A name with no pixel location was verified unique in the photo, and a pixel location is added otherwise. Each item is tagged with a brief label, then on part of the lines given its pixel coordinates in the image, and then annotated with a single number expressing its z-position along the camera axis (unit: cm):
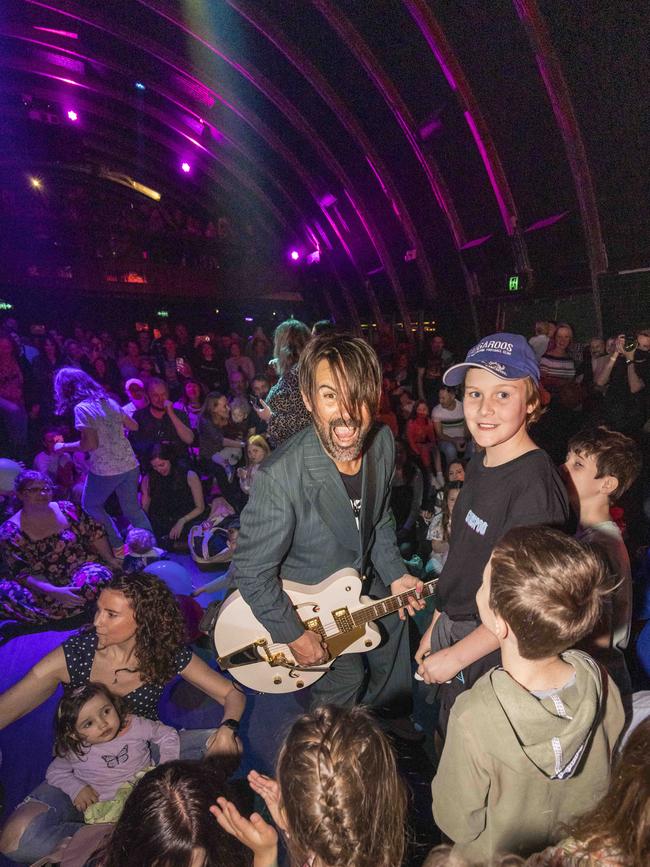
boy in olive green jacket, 121
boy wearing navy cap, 168
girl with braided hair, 117
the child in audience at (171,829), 142
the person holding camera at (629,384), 464
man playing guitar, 203
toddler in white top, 206
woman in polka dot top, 214
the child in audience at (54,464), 549
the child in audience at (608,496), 207
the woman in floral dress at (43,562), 388
